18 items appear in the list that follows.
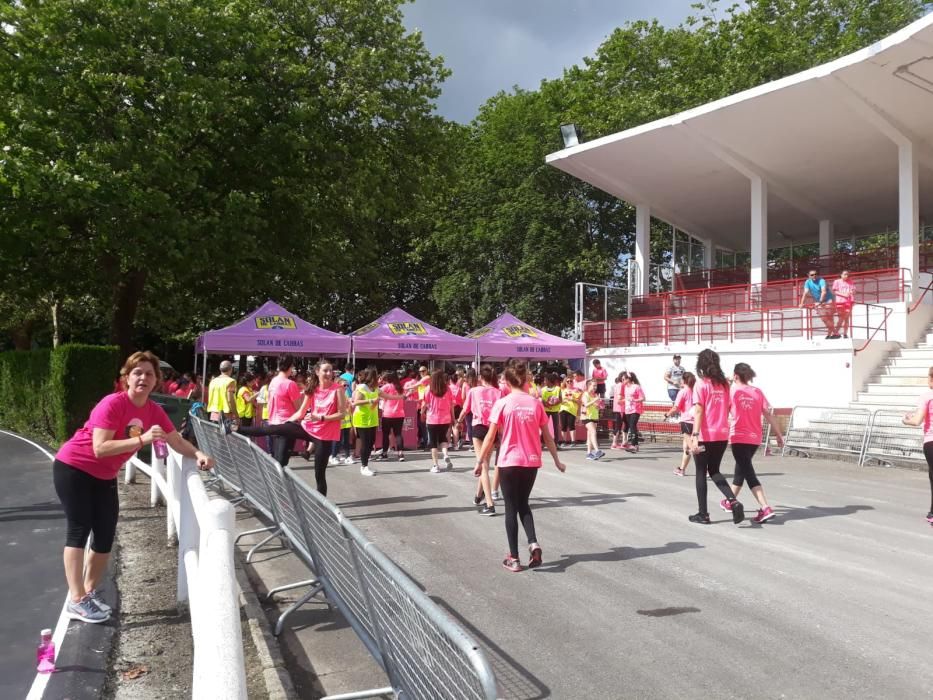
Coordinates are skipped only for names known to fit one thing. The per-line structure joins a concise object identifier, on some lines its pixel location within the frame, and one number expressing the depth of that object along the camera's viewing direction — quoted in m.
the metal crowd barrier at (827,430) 14.62
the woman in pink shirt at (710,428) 8.25
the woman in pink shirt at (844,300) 18.75
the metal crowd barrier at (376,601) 2.41
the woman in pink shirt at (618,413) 16.51
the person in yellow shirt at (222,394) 12.80
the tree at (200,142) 17.45
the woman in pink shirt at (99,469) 4.93
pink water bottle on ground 4.19
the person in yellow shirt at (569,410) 16.42
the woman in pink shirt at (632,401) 15.84
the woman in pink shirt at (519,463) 6.45
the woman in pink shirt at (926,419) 8.33
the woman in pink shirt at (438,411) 12.30
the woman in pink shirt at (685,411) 12.57
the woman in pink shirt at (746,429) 8.35
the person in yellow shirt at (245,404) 14.55
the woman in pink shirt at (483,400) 10.20
